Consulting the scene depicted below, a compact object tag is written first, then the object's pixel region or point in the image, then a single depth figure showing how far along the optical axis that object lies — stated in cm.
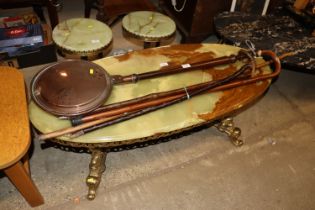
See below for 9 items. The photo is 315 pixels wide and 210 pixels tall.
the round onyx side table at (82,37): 199
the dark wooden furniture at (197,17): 279
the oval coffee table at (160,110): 158
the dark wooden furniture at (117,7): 270
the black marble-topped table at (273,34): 245
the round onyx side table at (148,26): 221
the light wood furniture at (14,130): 137
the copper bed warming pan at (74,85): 158
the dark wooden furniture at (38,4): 242
